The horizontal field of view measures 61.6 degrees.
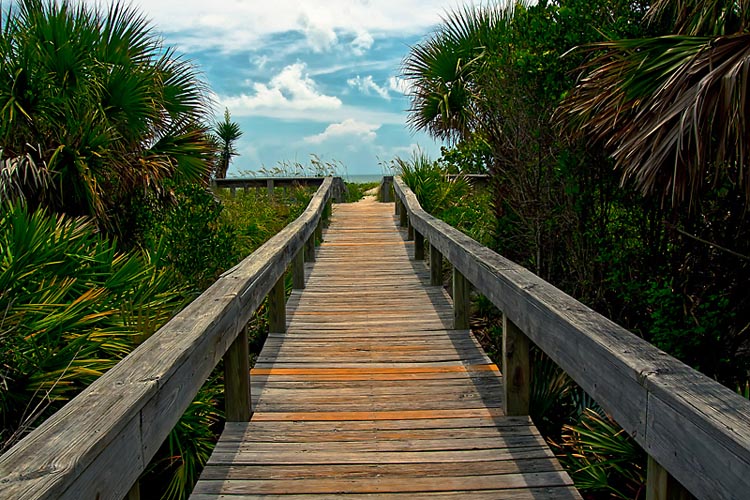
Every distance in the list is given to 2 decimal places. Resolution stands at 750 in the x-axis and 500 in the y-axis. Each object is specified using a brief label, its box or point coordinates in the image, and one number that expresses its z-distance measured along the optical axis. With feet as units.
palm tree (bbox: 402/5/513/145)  40.83
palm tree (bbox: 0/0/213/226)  21.93
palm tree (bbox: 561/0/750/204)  11.57
